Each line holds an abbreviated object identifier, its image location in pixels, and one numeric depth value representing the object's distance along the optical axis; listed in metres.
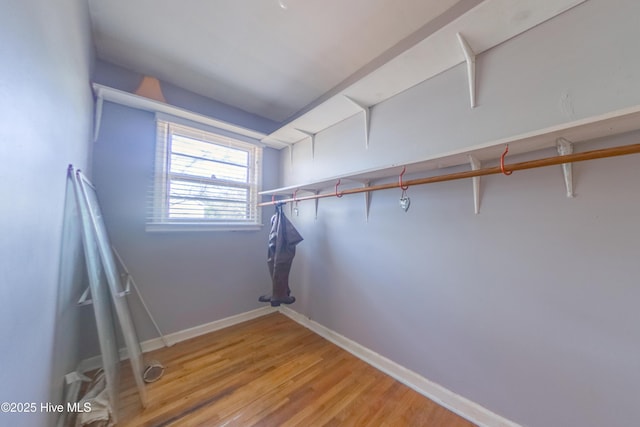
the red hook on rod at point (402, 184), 1.50
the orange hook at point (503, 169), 1.09
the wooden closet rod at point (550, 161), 0.81
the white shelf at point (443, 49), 1.13
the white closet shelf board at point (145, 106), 1.87
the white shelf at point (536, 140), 0.87
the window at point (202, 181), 2.25
